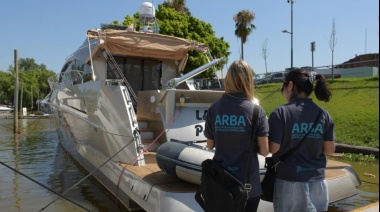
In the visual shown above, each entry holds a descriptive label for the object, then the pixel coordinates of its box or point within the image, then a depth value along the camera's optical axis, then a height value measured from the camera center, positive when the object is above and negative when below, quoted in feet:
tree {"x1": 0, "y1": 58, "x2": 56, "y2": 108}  176.74 +8.58
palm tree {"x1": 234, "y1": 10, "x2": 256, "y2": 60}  114.83 +25.33
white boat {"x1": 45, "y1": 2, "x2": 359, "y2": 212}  14.03 -0.92
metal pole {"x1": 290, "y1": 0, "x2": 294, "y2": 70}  87.30 +16.62
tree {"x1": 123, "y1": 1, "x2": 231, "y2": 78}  73.65 +15.67
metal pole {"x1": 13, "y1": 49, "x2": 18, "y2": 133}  60.93 +0.95
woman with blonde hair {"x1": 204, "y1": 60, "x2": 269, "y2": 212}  8.03 -0.63
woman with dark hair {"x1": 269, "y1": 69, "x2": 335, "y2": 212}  7.95 -1.23
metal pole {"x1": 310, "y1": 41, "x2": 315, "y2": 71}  79.00 +12.17
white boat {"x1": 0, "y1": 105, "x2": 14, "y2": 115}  142.24 -3.53
